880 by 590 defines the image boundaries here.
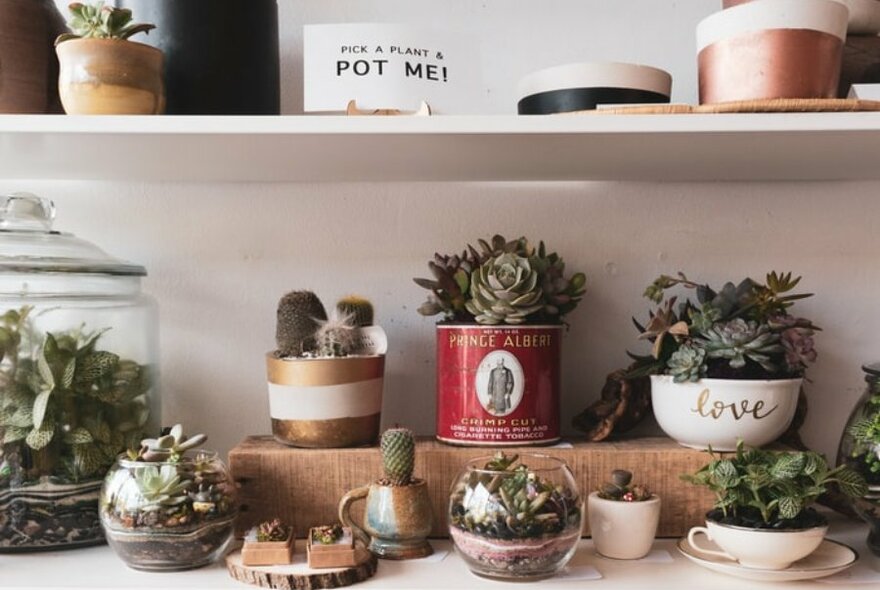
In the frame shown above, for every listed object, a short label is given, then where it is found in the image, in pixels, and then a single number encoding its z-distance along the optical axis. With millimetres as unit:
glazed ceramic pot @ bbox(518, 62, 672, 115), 708
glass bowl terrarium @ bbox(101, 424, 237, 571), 646
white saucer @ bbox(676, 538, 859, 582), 633
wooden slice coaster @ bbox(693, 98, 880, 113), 631
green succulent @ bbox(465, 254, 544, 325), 730
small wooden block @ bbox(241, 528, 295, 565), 654
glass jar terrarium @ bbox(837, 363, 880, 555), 686
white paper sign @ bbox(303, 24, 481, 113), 691
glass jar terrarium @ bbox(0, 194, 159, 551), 692
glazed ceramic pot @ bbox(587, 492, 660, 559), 684
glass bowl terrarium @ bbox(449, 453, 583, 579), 628
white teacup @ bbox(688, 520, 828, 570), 626
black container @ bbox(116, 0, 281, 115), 713
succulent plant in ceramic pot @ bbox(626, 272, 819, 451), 719
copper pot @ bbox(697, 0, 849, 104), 645
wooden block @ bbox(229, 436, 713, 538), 738
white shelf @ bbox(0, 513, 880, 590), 636
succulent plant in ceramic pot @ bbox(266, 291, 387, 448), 736
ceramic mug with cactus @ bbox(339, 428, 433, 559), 686
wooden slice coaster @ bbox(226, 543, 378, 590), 632
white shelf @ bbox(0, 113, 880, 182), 636
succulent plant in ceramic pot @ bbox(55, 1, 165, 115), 657
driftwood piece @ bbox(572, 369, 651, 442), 795
